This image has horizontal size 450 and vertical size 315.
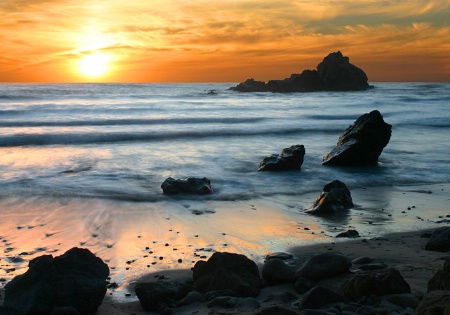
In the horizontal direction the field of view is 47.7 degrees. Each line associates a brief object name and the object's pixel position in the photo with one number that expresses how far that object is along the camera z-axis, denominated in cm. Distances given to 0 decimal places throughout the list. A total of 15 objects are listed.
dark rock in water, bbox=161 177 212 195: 923
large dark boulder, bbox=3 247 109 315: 413
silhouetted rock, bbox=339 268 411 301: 419
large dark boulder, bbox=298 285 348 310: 397
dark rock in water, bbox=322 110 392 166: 1270
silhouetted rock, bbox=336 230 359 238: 654
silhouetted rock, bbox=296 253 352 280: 483
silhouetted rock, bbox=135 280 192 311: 434
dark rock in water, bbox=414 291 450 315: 262
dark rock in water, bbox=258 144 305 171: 1180
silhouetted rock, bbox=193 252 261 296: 453
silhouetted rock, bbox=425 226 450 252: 578
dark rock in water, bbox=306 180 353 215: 783
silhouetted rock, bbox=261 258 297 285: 482
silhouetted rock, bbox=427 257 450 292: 366
